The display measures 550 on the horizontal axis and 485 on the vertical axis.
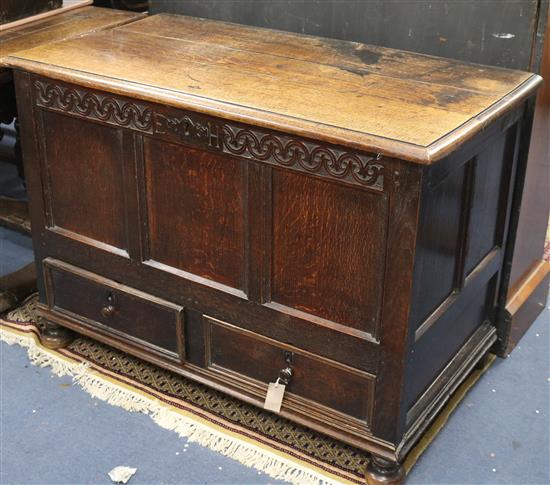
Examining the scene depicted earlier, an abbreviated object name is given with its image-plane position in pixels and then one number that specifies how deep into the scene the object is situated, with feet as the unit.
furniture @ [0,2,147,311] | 7.82
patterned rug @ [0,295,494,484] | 6.56
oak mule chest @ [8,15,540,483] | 5.58
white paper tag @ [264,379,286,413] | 6.48
